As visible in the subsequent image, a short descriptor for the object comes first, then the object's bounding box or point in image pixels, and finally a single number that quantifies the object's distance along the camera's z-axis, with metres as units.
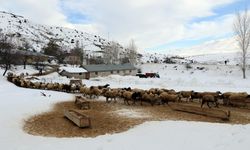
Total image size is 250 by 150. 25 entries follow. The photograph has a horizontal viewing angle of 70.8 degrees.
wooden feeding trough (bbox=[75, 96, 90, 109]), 11.82
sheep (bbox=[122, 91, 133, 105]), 12.80
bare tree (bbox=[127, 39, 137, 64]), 62.85
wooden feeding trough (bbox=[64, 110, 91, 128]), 8.66
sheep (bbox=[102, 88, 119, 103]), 13.57
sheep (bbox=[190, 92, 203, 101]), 13.02
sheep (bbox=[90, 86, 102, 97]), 14.45
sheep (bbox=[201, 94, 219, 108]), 11.61
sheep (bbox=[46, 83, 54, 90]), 18.57
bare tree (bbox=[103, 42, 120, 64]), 67.00
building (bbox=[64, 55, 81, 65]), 61.22
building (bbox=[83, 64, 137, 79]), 40.81
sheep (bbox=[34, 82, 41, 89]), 19.32
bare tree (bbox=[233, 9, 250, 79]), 38.26
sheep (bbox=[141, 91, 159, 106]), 12.51
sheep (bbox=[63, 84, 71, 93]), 17.86
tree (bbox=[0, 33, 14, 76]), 34.22
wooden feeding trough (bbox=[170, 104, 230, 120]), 9.31
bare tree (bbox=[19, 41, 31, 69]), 43.23
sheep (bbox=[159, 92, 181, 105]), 12.39
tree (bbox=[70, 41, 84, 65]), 62.16
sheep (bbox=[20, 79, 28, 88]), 20.71
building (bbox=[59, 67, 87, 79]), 37.82
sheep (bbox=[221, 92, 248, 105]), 11.97
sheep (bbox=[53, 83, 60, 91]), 18.36
